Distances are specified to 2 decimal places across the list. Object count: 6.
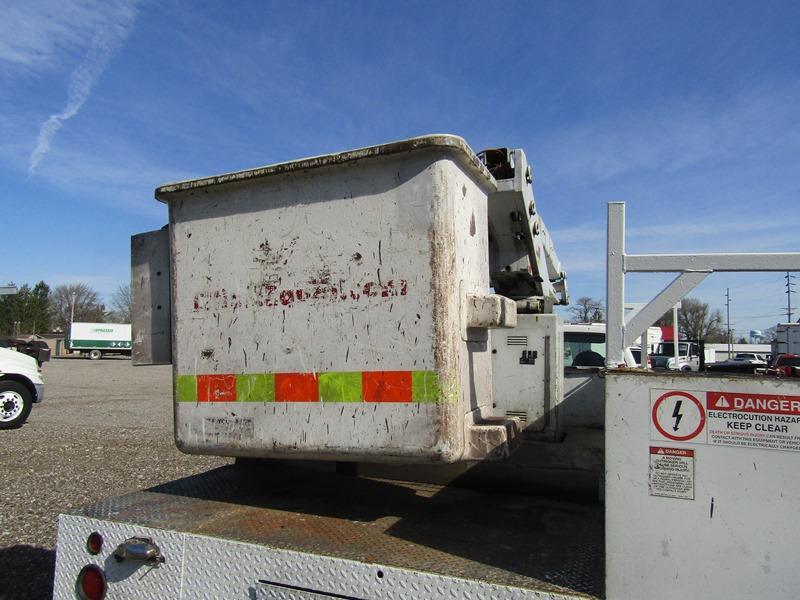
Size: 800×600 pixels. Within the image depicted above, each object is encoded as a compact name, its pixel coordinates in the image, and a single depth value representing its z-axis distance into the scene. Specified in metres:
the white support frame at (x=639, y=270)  1.87
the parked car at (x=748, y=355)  34.67
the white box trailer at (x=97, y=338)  50.53
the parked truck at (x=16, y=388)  10.61
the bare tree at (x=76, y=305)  82.94
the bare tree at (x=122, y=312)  80.61
